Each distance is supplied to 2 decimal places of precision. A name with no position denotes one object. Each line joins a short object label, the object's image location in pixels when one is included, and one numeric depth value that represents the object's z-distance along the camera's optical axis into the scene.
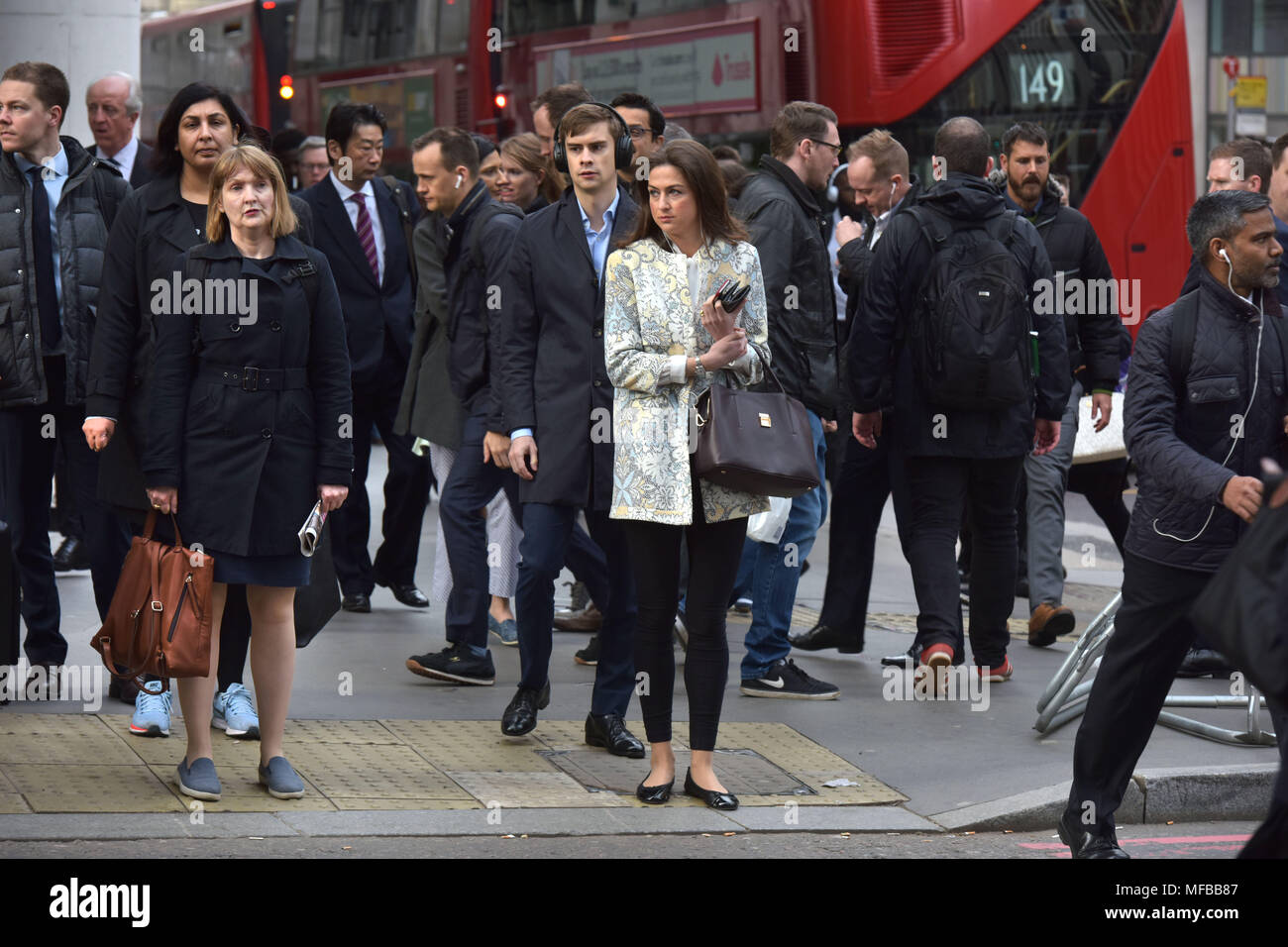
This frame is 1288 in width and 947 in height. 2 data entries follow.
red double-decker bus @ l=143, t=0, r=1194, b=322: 12.77
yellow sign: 26.47
